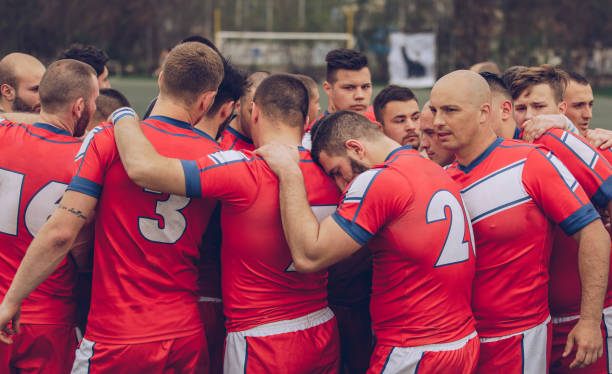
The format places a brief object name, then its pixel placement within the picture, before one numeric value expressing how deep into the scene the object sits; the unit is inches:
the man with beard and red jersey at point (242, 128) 176.6
